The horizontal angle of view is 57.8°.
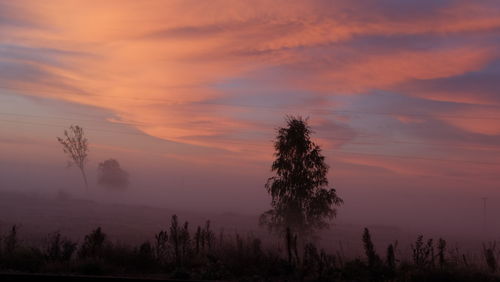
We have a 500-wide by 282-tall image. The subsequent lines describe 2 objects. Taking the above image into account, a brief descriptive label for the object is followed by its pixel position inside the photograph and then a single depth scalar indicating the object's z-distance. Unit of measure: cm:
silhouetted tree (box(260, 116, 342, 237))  3161
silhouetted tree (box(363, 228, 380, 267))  1429
